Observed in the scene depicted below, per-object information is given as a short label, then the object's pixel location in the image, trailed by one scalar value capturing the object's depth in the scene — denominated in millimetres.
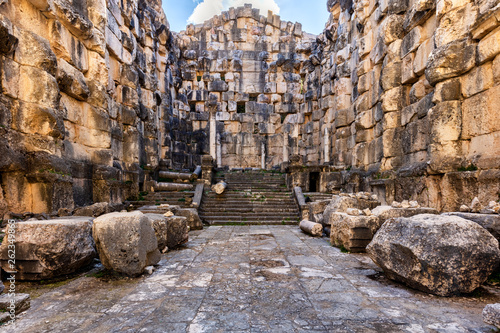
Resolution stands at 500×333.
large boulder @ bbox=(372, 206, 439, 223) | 5289
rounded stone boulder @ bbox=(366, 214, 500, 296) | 3057
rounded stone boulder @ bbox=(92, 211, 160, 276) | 3701
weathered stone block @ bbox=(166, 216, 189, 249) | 5648
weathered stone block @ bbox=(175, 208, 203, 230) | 8344
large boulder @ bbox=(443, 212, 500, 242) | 3676
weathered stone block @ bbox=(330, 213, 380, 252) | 5320
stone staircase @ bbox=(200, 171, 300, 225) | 10039
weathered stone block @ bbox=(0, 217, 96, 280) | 3408
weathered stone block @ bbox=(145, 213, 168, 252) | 5212
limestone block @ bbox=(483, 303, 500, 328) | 2184
